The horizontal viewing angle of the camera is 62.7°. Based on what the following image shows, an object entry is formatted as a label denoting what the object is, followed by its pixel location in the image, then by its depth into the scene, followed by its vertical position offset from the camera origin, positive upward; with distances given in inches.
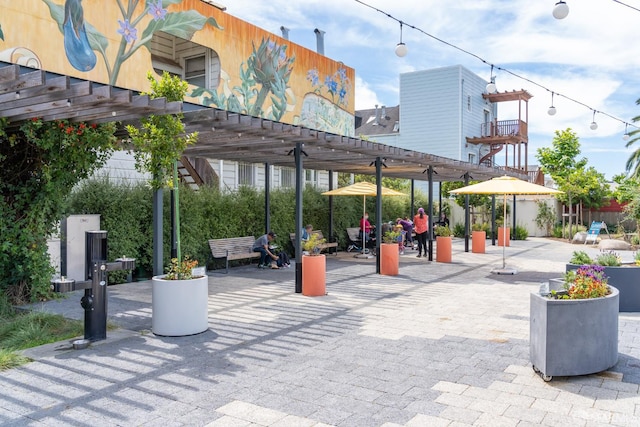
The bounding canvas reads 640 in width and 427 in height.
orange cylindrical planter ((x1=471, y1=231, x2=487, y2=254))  706.2 -38.5
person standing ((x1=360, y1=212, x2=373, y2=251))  670.5 -22.3
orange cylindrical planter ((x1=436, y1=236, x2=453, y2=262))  600.4 -40.9
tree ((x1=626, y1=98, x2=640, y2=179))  1117.7 +128.3
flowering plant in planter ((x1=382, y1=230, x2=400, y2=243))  494.6 -21.6
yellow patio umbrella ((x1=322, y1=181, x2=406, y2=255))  603.5 +26.9
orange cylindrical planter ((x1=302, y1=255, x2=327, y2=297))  370.9 -43.8
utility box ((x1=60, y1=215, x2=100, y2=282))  246.1 -21.7
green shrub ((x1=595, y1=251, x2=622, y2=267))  328.8 -29.6
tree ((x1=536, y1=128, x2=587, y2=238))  1209.4 +134.9
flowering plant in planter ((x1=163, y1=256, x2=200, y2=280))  271.6 -30.0
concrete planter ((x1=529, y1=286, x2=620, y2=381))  191.9 -45.3
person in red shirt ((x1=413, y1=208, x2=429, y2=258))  625.6 -16.5
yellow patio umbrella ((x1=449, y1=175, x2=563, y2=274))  474.3 +23.4
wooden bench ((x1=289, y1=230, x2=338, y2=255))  623.0 -38.8
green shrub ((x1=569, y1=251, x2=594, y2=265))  315.6 -27.6
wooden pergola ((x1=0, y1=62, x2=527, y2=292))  220.4 +52.7
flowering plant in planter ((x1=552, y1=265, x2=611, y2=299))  203.2 -28.3
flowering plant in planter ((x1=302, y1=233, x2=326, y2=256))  372.5 -22.7
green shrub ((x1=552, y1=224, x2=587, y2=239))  1014.8 -31.6
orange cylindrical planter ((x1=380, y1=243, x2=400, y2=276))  485.7 -43.5
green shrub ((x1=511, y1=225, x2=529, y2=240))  958.3 -37.5
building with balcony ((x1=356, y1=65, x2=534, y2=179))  1163.3 +215.2
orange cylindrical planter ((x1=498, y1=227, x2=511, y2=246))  831.7 -37.0
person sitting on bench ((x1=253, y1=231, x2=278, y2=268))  528.4 -32.3
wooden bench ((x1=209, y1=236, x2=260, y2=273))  509.4 -35.6
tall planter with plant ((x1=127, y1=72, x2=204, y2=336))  261.1 -26.0
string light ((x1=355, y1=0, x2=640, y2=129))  430.0 +162.4
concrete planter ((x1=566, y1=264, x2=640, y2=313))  320.8 -42.5
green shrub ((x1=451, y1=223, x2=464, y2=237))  1019.5 -32.7
